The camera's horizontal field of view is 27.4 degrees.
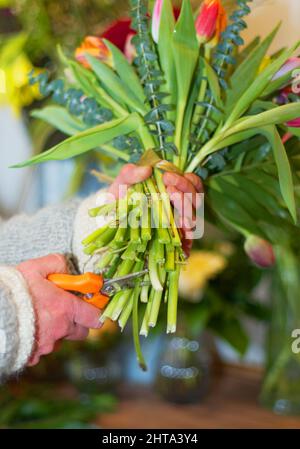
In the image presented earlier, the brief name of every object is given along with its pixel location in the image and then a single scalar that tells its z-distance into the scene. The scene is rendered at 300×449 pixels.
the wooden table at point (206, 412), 0.90
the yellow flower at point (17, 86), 0.90
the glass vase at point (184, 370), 0.98
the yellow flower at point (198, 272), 0.94
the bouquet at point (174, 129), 0.45
